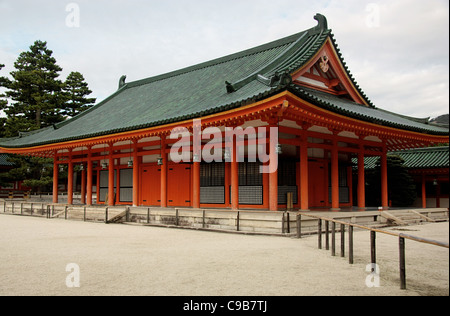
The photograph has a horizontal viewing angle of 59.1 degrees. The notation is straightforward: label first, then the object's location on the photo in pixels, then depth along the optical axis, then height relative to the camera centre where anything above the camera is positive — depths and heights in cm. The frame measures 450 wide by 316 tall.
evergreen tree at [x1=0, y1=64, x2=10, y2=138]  3671 +740
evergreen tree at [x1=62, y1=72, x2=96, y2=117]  4256 +982
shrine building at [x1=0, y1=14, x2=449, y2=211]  1302 +200
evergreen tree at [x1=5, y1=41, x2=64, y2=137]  3491 +849
